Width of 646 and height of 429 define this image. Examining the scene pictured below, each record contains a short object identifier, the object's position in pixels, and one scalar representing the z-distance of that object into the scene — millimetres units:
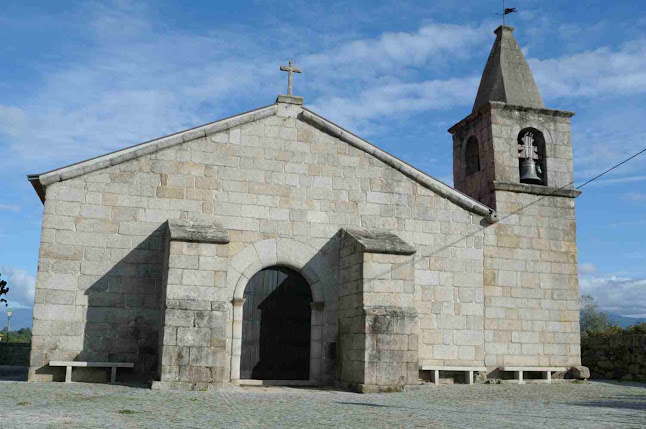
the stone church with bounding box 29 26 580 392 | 11320
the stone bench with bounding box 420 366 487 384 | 12898
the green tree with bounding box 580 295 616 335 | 39094
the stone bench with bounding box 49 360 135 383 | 11109
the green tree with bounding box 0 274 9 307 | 14377
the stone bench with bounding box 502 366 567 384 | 13586
